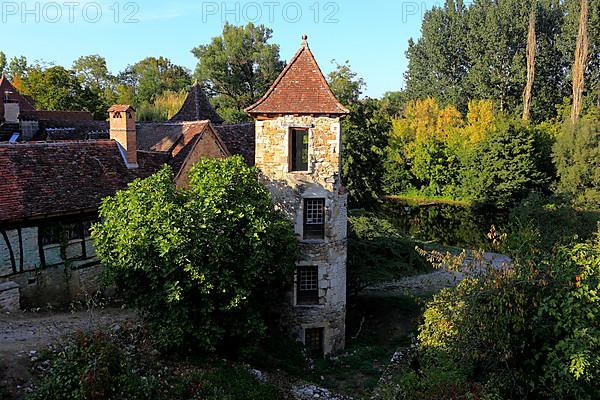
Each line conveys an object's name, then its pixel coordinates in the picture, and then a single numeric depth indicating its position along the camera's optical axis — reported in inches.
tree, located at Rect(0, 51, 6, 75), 2525.1
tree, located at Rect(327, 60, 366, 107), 1152.2
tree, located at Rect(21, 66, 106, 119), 1828.2
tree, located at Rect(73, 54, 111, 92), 2613.2
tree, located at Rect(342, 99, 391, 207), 1101.1
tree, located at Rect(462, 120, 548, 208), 1797.5
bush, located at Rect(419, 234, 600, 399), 430.9
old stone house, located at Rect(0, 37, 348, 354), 651.5
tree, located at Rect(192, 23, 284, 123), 2149.4
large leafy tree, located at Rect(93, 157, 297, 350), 524.4
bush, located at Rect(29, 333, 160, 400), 419.8
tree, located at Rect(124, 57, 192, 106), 2746.1
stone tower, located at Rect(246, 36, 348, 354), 682.8
